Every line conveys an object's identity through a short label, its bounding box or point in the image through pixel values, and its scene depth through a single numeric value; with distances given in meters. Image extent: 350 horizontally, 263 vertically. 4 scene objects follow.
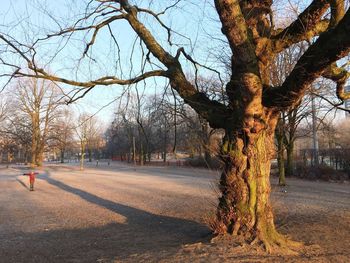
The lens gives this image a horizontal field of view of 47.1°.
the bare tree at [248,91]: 7.21
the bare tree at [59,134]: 60.31
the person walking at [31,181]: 22.23
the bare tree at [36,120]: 57.35
